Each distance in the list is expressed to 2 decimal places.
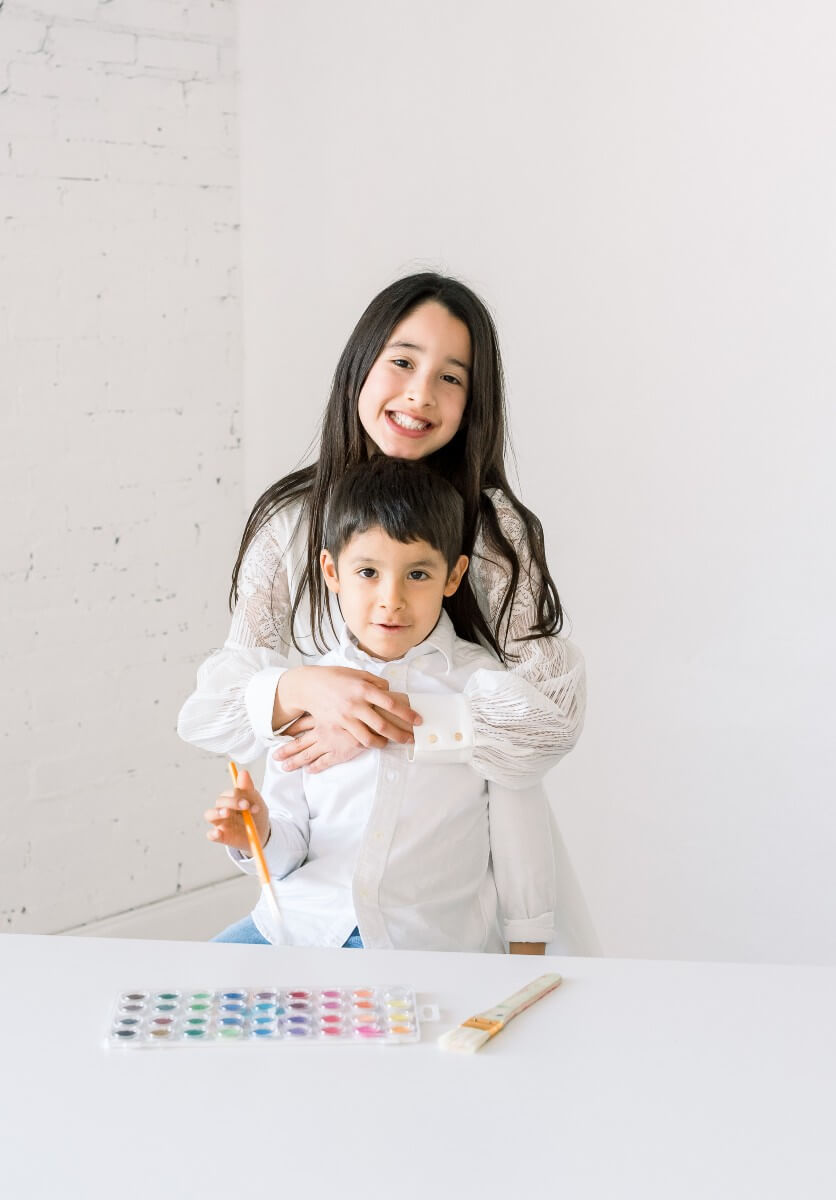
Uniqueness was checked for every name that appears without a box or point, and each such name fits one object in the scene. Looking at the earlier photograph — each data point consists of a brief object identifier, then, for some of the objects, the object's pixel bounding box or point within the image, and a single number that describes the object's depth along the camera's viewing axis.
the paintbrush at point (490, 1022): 0.96
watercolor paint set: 0.96
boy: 1.43
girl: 1.49
